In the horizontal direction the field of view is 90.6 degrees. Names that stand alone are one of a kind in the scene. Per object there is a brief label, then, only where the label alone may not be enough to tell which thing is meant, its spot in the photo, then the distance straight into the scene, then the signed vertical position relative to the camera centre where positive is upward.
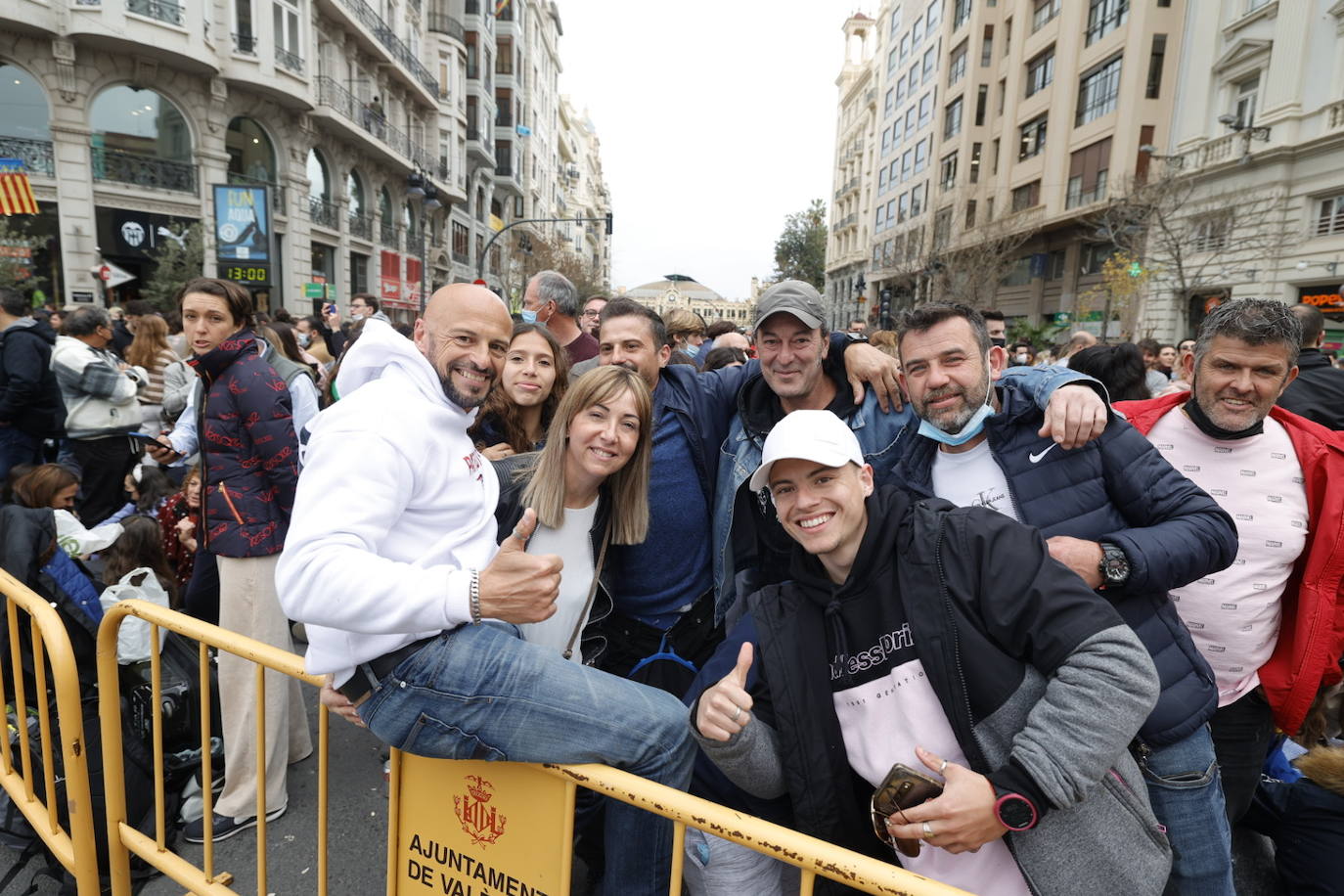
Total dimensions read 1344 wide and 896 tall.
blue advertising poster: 11.35 +2.05
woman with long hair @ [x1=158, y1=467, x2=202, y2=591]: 4.69 -1.36
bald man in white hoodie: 1.57 -0.58
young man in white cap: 1.59 -0.84
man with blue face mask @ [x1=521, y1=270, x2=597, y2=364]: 5.04 +0.33
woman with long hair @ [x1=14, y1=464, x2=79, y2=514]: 4.07 -0.94
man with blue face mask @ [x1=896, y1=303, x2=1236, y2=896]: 1.99 -0.45
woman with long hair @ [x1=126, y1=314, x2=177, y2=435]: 6.61 -0.15
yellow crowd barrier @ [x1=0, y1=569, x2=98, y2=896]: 2.38 -1.56
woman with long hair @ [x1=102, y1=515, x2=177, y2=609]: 4.03 -1.32
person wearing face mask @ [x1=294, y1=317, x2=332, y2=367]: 9.05 +0.08
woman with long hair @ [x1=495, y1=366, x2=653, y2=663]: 2.51 -0.53
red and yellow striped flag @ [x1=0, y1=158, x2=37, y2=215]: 10.89 +2.27
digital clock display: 11.62 +1.17
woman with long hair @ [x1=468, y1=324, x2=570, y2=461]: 3.77 -0.24
